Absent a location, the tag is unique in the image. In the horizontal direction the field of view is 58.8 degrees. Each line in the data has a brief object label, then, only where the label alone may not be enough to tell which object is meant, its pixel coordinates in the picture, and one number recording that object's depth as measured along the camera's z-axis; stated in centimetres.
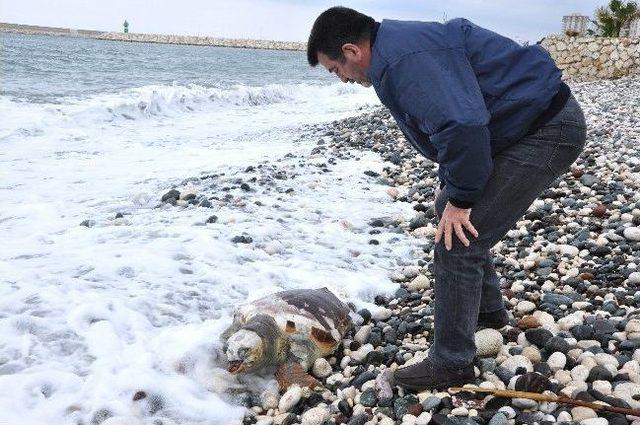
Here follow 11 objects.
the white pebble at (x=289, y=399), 311
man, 228
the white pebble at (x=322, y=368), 348
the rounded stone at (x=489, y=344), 325
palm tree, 2680
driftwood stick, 251
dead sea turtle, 327
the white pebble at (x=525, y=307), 378
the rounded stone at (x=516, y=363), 304
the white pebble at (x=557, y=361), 302
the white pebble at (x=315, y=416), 291
